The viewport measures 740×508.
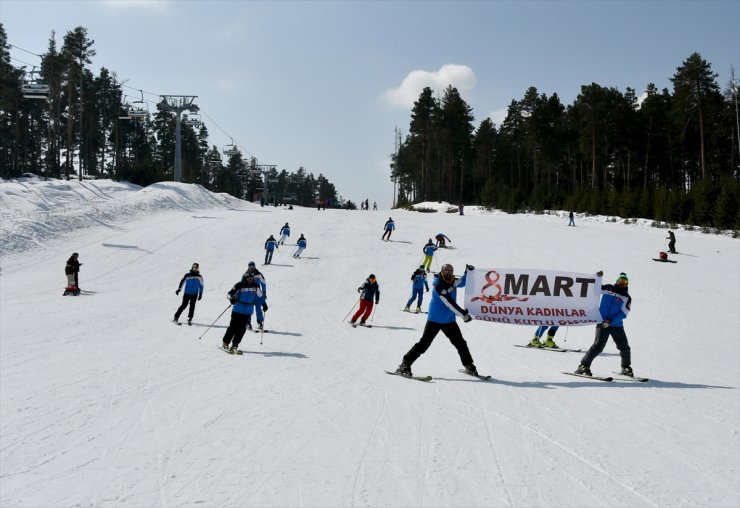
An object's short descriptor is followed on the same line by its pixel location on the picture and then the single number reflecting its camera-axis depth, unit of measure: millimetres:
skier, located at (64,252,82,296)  19094
